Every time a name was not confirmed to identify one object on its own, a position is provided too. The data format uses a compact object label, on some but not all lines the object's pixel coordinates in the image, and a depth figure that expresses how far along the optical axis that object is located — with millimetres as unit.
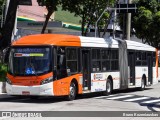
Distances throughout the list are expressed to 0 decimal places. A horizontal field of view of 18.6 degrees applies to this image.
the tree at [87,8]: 33688
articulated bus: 19562
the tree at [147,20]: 45031
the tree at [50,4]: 32500
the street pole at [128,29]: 36719
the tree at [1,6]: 36694
